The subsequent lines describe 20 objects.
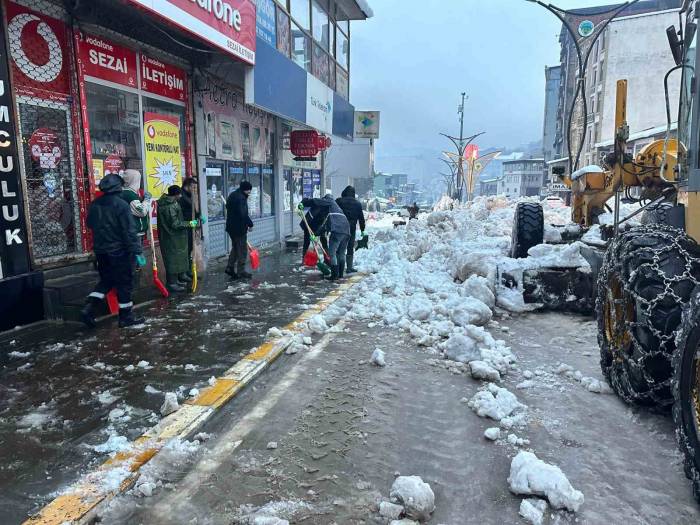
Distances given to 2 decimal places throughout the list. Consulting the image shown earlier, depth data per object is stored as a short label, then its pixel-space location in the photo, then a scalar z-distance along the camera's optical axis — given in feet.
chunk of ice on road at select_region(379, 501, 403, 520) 8.55
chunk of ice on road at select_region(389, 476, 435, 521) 8.58
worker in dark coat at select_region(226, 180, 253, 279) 28.78
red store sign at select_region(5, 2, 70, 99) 18.65
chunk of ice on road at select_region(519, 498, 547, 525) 8.39
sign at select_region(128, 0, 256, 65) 20.84
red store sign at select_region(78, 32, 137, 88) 21.98
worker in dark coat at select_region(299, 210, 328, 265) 30.09
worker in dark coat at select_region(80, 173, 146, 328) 18.88
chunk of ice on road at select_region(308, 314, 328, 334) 19.62
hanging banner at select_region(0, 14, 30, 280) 17.74
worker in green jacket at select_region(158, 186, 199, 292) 24.82
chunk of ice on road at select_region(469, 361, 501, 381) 14.52
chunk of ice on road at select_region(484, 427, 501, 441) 11.12
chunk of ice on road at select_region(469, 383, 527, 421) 12.19
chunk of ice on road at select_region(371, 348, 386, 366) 16.03
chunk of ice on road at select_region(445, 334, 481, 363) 16.01
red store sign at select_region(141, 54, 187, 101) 26.45
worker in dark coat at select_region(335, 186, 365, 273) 31.78
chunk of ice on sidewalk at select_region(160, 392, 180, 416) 12.17
